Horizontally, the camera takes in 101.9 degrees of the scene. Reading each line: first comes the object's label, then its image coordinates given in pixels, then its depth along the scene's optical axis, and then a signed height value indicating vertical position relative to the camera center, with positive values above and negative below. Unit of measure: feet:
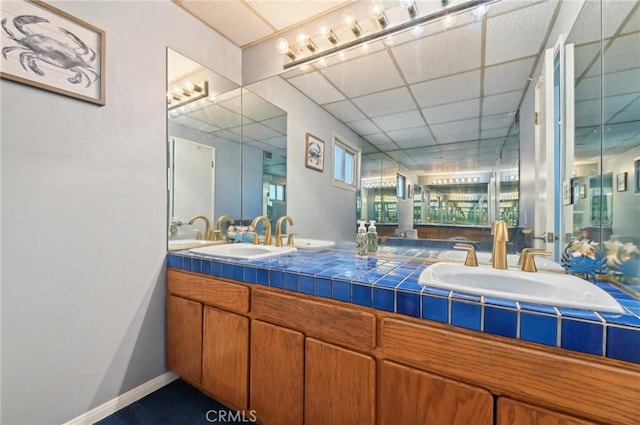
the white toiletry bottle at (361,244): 4.93 -0.60
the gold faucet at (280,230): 6.41 -0.45
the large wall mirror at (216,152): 5.73 +1.54
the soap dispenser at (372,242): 5.15 -0.59
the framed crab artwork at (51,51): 3.54 +2.40
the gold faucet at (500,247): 3.77 -0.50
